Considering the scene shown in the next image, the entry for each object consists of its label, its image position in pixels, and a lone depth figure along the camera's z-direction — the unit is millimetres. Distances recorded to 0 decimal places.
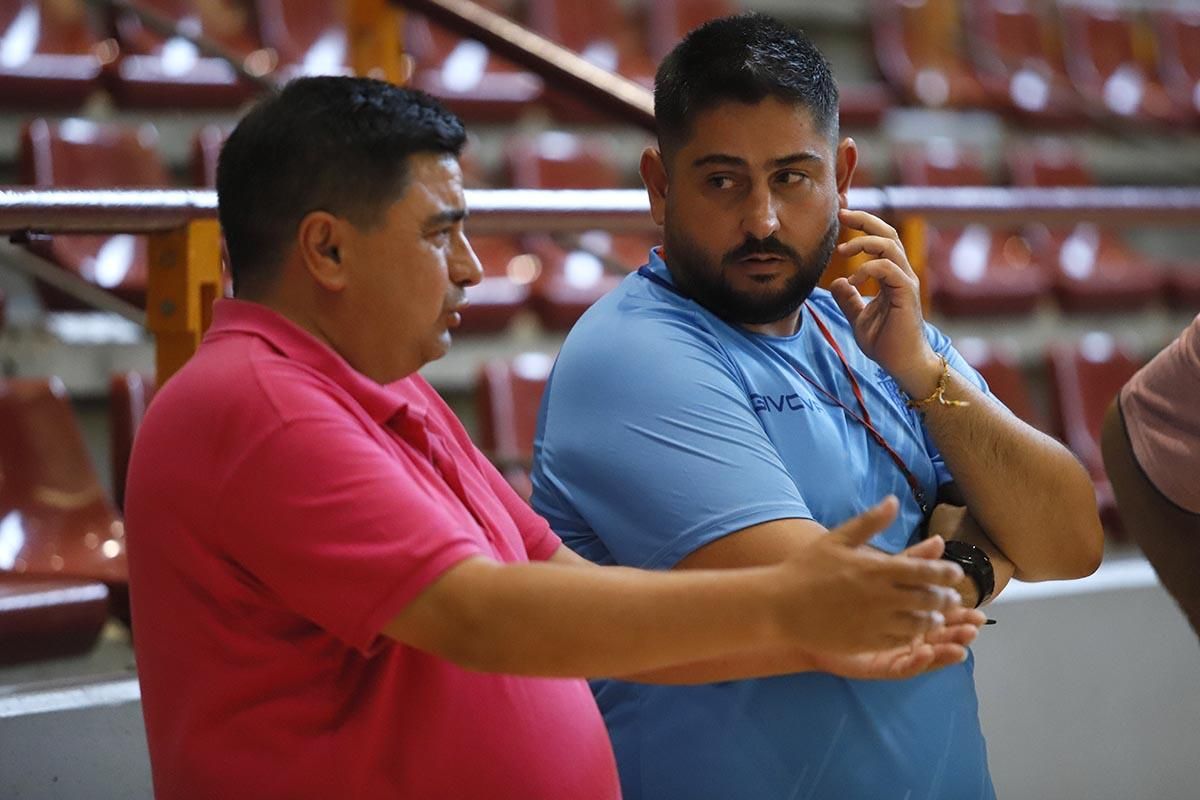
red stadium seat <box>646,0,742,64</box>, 10844
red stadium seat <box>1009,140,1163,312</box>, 10695
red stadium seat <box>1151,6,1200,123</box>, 13211
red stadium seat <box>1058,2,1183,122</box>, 12758
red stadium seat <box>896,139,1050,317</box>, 10062
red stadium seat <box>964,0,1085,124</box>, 12281
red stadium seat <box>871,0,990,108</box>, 11797
